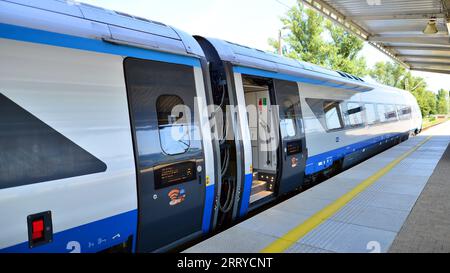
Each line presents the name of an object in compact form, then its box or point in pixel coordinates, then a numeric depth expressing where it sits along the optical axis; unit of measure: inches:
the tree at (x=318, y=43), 832.9
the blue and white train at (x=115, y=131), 98.8
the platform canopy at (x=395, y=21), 366.6
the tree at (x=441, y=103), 3403.1
